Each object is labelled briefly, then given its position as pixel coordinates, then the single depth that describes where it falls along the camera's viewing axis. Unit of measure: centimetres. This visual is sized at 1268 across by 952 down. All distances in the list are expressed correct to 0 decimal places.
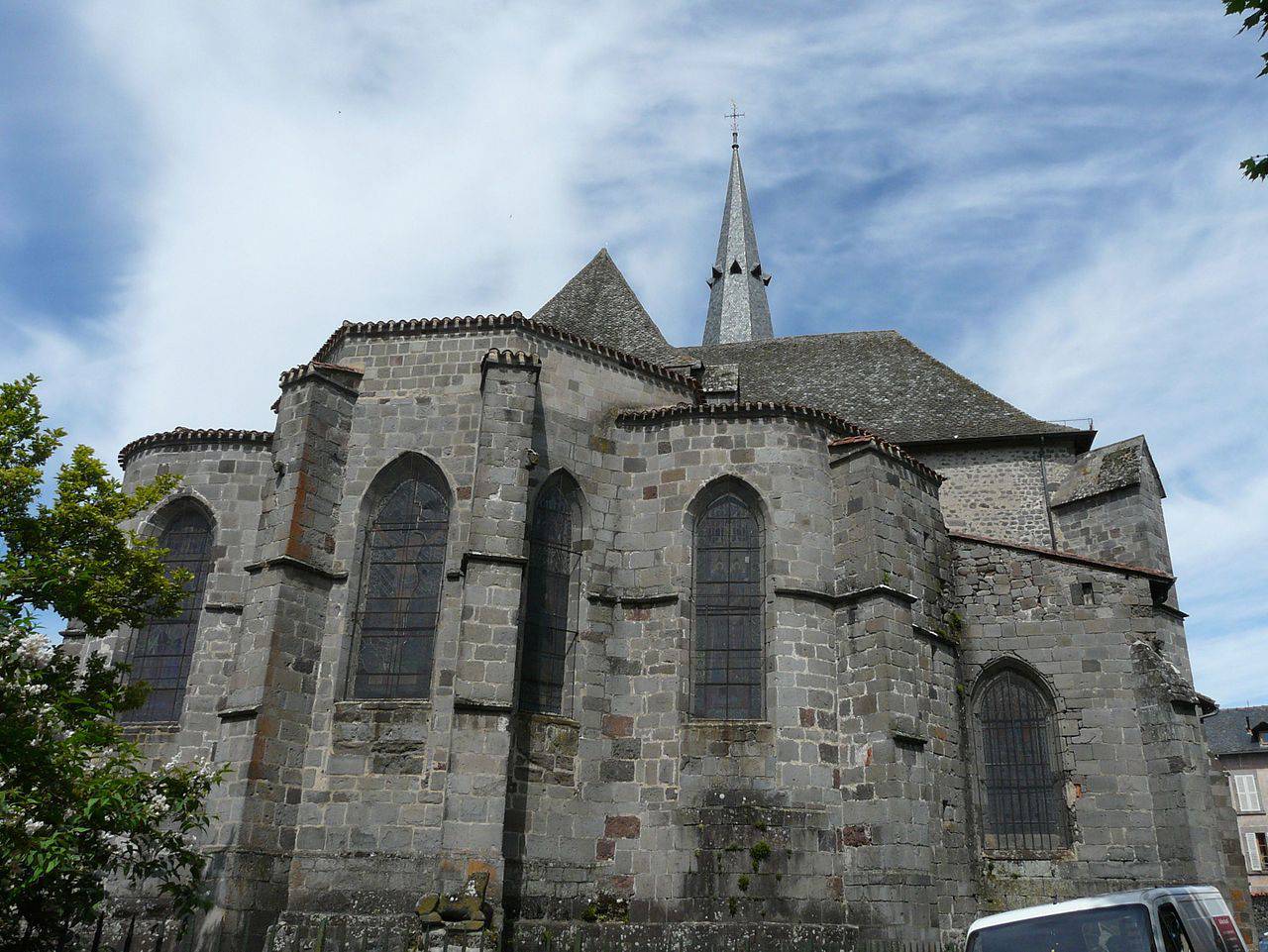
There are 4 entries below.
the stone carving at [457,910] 1050
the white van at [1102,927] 654
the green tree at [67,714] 737
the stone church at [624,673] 1193
